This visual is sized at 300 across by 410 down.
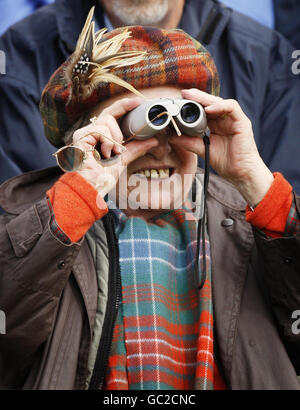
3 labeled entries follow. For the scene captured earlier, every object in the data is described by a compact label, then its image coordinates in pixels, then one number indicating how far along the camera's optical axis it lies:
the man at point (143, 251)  2.92
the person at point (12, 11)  5.68
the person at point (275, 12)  5.72
